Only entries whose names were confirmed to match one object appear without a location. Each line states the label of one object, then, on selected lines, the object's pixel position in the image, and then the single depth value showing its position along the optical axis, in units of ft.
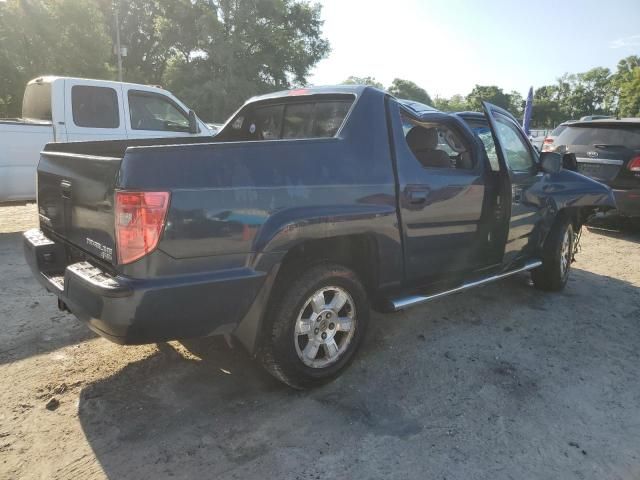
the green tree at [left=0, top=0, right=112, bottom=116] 72.74
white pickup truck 22.25
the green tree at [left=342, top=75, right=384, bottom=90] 247.29
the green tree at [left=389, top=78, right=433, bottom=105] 329.48
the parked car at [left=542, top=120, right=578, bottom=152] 28.59
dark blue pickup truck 7.63
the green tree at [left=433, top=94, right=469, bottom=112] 357.08
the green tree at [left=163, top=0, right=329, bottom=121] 112.16
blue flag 58.20
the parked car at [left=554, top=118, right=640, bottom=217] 23.89
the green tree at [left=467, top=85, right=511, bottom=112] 343.26
